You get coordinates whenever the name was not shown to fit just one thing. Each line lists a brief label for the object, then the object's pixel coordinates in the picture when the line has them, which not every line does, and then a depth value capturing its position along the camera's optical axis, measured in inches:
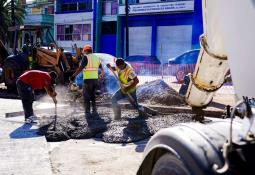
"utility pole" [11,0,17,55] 677.3
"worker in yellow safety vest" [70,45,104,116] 412.6
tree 1745.3
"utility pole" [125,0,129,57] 1362.7
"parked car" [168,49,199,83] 760.3
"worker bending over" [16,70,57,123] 363.9
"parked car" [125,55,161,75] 888.4
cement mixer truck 82.8
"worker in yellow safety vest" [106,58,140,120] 362.9
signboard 1315.2
